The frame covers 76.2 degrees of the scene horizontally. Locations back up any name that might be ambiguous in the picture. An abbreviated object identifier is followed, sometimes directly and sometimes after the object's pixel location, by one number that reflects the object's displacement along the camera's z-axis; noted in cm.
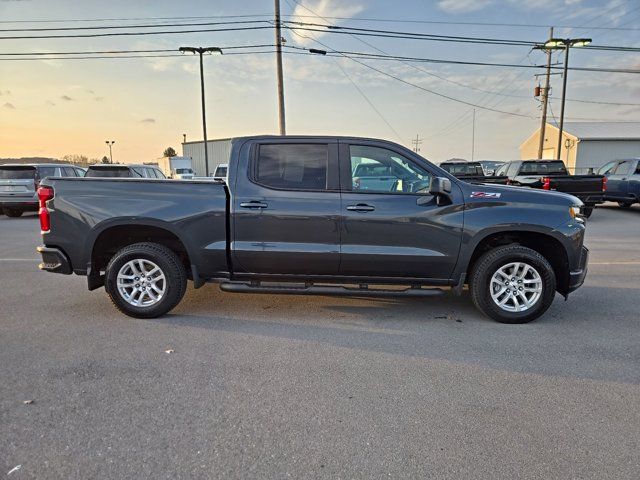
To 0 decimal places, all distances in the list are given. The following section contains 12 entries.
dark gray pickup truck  431
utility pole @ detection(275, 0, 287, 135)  1891
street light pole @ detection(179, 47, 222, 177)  2195
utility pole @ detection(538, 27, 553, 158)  2854
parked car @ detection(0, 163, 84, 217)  1329
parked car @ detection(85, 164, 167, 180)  1234
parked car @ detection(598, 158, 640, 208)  1456
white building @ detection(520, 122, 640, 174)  3925
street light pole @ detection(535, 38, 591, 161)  2322
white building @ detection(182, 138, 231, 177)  3393
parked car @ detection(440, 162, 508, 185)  1716
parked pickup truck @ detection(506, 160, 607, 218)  1245
